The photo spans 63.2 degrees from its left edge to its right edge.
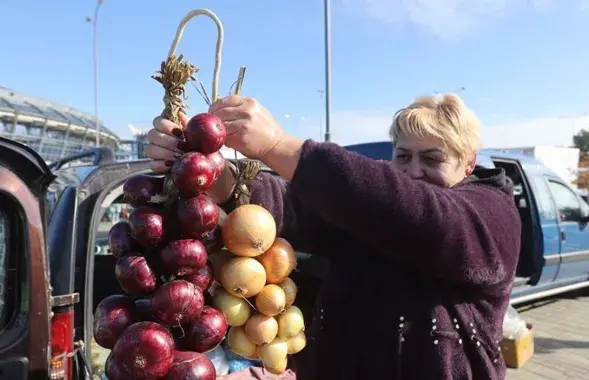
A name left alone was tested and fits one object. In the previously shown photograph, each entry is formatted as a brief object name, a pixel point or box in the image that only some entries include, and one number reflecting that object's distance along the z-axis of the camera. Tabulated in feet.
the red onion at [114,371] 3.38
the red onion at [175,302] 3.42
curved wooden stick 4.16
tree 92.63
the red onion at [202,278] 3.72
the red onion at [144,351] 3.27
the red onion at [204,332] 3.62
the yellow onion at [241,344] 4.42
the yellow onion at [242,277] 4.02
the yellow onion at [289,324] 4.49
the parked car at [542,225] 20.35
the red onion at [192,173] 3.61
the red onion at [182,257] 3.53
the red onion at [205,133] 3.75
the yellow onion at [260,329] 4.26
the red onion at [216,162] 3.86
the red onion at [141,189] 3.83
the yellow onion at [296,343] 4.65
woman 4.20
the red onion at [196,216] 3.62
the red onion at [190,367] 3.39
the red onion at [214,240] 4.06
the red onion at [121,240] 3.77
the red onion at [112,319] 3.50
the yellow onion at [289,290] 4.53
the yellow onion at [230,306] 4.16
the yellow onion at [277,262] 4.37
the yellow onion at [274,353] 4.38
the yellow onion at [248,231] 4.01
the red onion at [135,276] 3.50
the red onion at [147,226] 3.55
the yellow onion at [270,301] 4.25
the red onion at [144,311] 3.69
